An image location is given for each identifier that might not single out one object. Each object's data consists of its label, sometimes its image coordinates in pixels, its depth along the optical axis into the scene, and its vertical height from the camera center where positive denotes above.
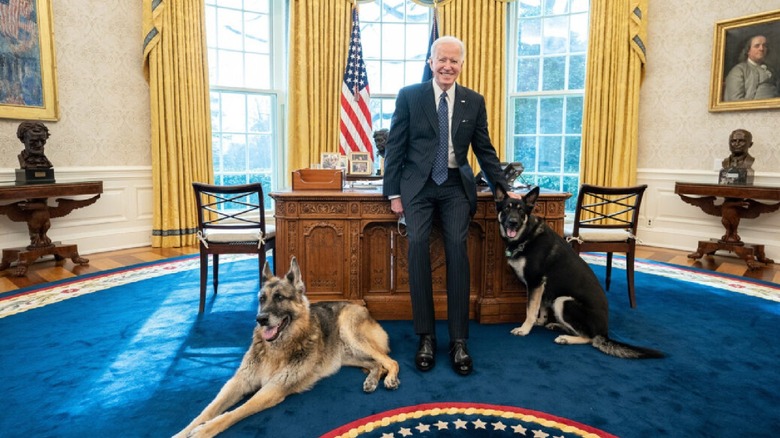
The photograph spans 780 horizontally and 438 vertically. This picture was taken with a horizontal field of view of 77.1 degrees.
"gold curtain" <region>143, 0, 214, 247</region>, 5.54 +0.66
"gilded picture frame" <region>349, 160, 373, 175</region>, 4.21 +0.01
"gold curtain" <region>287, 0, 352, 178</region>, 6.21 +1.21
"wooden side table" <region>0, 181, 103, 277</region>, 4.34 -0.46
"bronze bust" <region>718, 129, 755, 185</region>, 5.00 +0.10
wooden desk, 3.11 -0.54
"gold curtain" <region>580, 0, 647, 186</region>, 5.90 +0.99
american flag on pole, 5.84 +0.72
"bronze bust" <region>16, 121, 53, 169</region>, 4.49 +0.22
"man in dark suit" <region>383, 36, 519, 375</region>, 2.64 -0.03
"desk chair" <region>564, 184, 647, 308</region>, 3.53 -0.48
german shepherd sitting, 2.75 -0.62
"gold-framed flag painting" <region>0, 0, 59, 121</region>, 4.64 +1.01
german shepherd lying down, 2.03 -0.86
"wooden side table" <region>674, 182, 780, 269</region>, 4.87 -0.39
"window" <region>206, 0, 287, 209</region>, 6.30 +1.07
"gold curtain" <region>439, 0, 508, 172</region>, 6.38 +1.68
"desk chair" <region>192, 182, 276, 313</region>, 3.33 -0.48
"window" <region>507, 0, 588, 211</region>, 6.46 +1.09
